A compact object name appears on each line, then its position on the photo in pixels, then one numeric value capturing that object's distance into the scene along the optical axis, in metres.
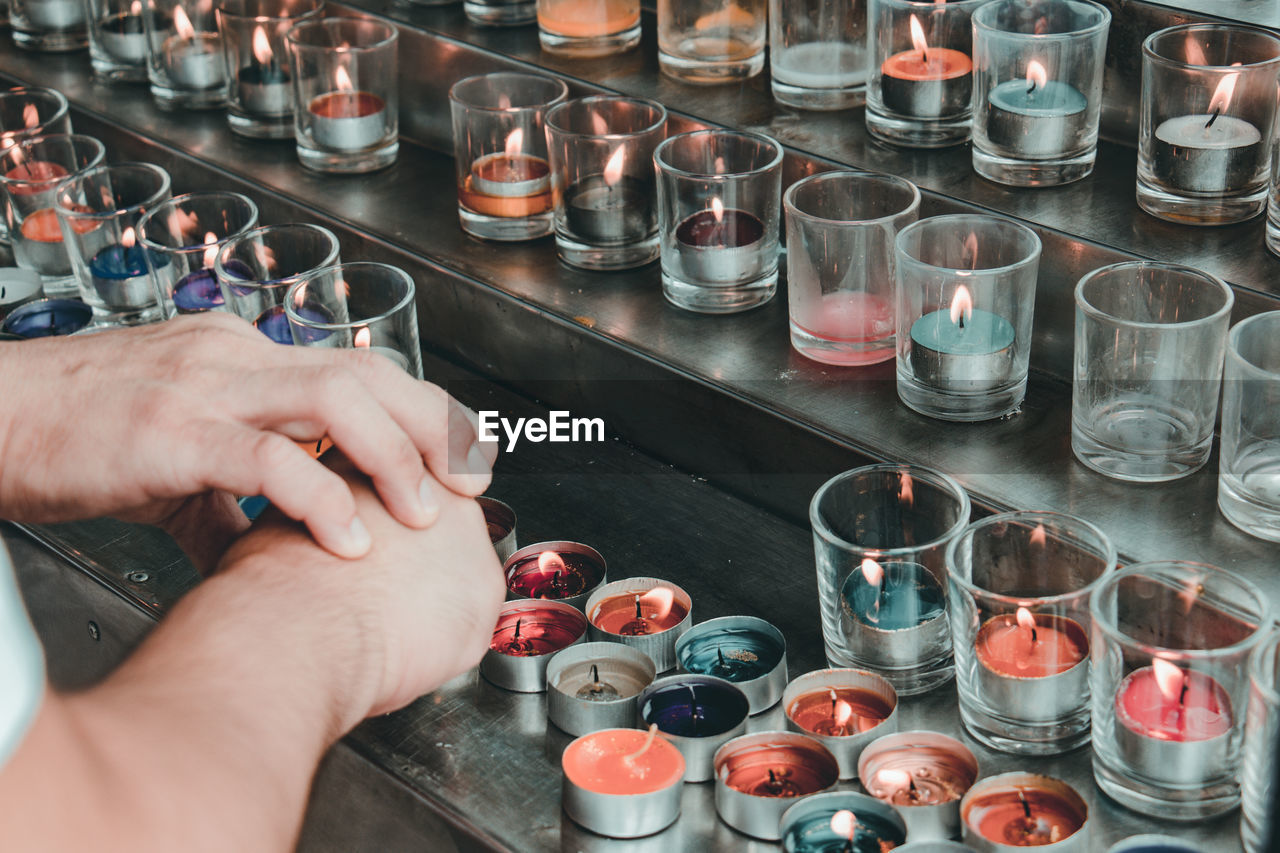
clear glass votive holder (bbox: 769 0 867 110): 1.27
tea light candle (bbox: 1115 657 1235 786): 0.97
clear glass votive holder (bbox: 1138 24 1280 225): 1.13
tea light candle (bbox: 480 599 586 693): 1.07
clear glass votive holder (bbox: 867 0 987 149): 1.21
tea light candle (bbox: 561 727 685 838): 1.00
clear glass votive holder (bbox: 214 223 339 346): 1.19
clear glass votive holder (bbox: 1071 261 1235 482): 1.07
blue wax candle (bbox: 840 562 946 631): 1.04
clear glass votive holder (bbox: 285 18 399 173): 1.34
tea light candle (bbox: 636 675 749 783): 1.03
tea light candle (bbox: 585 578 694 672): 1.08
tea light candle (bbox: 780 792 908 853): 0.98
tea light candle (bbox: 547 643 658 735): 1.04
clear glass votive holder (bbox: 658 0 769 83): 1.30
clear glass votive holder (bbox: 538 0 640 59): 1.34
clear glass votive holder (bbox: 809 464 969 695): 1.04
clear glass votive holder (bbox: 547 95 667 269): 1.22
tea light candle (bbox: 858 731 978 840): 1.00
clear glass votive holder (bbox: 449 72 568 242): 1.26
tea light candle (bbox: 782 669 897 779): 1.03
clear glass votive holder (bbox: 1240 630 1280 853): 0.94
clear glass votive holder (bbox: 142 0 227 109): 1.44
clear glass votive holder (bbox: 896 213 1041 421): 1.11
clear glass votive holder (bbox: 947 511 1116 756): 1.01
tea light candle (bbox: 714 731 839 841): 1.00
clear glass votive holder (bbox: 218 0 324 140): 1.38
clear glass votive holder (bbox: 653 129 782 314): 1.19
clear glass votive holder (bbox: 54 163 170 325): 1.28
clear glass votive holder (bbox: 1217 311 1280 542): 1.04
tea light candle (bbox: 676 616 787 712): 1.07
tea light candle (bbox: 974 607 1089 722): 1.01
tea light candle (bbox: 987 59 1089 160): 1.17
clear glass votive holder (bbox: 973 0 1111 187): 1.17
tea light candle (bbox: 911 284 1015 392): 1.11
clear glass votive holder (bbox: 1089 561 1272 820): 0.97
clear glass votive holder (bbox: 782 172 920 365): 1.15
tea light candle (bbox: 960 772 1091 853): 0.98
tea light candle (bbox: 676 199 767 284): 1.19
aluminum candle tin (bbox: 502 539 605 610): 1.11
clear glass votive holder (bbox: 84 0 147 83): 1.49
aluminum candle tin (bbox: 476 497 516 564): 1.14
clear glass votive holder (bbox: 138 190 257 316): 1.25
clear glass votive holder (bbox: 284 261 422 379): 1.15
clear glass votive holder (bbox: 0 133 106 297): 1.34
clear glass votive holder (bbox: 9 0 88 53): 1.55
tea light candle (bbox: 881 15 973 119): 1.22
